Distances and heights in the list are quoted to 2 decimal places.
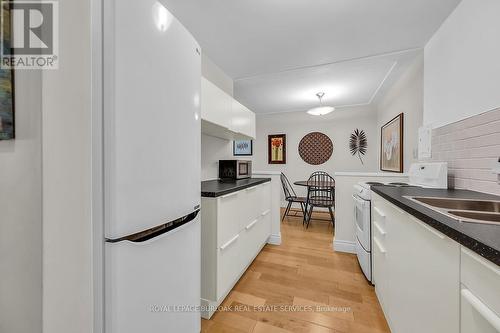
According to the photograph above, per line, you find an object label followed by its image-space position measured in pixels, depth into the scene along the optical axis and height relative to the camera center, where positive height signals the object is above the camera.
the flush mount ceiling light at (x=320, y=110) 3.28 +0.91
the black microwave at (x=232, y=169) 2.29 -0.06
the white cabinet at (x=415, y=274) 0.66 -0.48
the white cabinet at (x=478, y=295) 0.47 -0.34
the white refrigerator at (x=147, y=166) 0.65 -0.01
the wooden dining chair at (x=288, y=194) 3.55 -0.62
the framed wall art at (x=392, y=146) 2.72 +0.30
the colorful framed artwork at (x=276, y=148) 4.73 +0.40
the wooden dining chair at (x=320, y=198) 3.20 -0.58
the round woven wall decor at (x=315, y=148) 4.36 +0.38
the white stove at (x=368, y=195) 1.50 -0.29
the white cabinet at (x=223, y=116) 1.54 +0.46
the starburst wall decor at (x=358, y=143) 4.11 +0.46
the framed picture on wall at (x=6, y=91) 0.61 +0.23
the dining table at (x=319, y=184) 3.28 -0.33
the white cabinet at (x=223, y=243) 1.35 -0.60
